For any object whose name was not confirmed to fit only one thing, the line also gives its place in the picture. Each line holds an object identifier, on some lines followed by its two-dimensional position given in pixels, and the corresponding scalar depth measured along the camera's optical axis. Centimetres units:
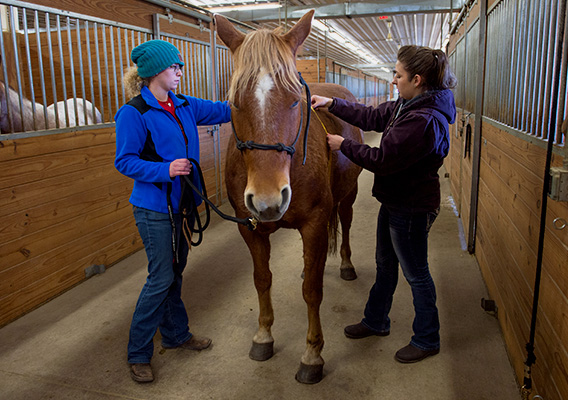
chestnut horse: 144
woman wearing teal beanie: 167
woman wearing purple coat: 162
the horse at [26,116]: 233
